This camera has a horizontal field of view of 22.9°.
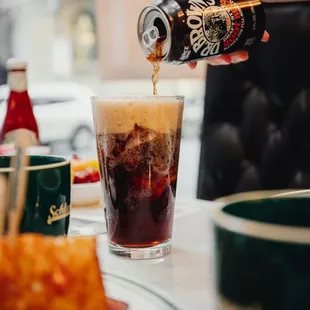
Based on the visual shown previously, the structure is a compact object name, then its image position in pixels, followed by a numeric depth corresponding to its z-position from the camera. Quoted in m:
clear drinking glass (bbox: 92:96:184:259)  0.71
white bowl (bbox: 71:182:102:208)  0.93
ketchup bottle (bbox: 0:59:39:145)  1.08
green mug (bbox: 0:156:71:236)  0.60
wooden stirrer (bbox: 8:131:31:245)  0.46
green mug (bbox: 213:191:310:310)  0.37
